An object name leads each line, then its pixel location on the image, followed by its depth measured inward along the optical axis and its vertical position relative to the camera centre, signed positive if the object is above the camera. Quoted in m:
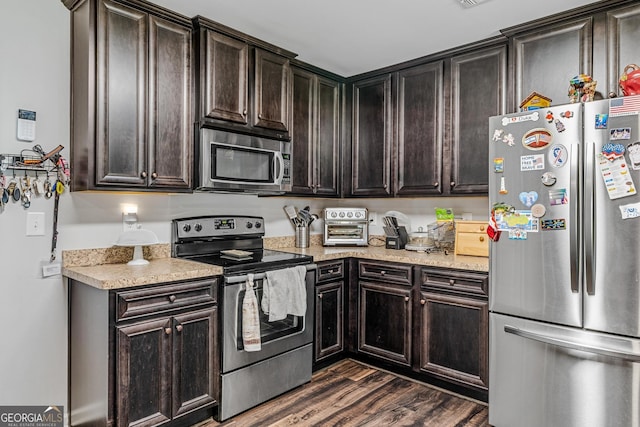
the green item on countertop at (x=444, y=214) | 3.26 +0.00
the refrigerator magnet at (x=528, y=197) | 2.10 +0.09
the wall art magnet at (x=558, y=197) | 2.00 +0.09
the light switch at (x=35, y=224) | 2.17 -0.06
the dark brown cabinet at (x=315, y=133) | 3.27 +0.69
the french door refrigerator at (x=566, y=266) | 1.85 -0.26
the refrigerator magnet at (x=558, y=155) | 2.01 +0.30
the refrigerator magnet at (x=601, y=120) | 1.89 +0.45
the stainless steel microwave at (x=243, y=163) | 2.55 +0.35
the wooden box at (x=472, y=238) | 2.83 -0.18
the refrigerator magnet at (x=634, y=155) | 1.81 +0.27
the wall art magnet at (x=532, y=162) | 2.08 +0.27
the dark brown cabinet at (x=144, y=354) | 1.98 -0.75
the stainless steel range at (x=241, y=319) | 2.38 -0.67
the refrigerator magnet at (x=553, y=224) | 2.01 -0.05
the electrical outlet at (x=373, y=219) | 3.86 -0.05
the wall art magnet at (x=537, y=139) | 2.07 +0.40
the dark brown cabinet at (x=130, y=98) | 2.15 +0.67
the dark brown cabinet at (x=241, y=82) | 2.55 +0.91
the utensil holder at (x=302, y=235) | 3.52 -0.19
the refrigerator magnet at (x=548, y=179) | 2.04 +0.18
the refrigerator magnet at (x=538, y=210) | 2.07 +0.02
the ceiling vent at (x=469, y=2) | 2.27 +1.22
